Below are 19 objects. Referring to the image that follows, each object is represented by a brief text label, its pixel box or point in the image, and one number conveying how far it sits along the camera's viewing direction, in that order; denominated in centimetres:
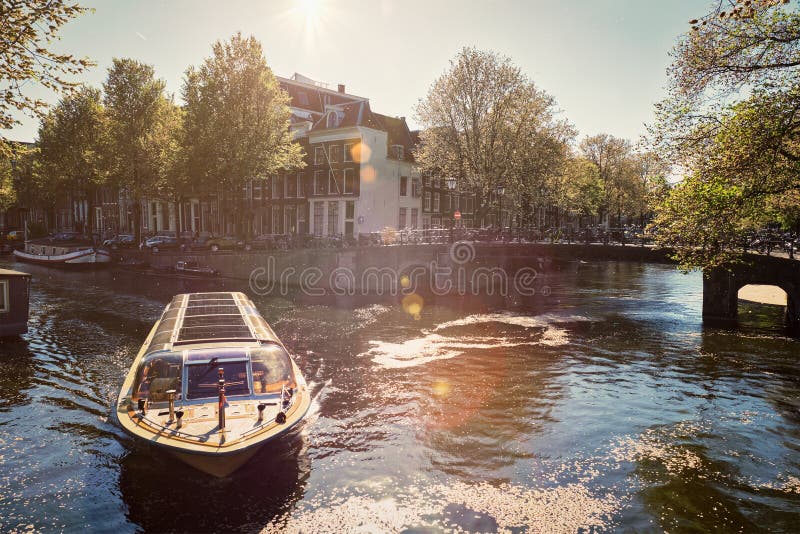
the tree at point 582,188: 5741
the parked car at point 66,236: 6276
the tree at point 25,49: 1509
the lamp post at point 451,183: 4250
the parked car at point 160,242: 4891
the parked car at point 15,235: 7029
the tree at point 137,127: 4772
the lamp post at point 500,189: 4413
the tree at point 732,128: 1587
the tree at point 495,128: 4512
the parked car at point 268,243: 4178
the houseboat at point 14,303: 2208
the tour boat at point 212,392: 974
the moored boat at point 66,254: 4831
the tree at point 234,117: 3997
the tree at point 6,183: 6284
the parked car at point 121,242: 5451
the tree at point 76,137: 5341
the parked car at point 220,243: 4575
